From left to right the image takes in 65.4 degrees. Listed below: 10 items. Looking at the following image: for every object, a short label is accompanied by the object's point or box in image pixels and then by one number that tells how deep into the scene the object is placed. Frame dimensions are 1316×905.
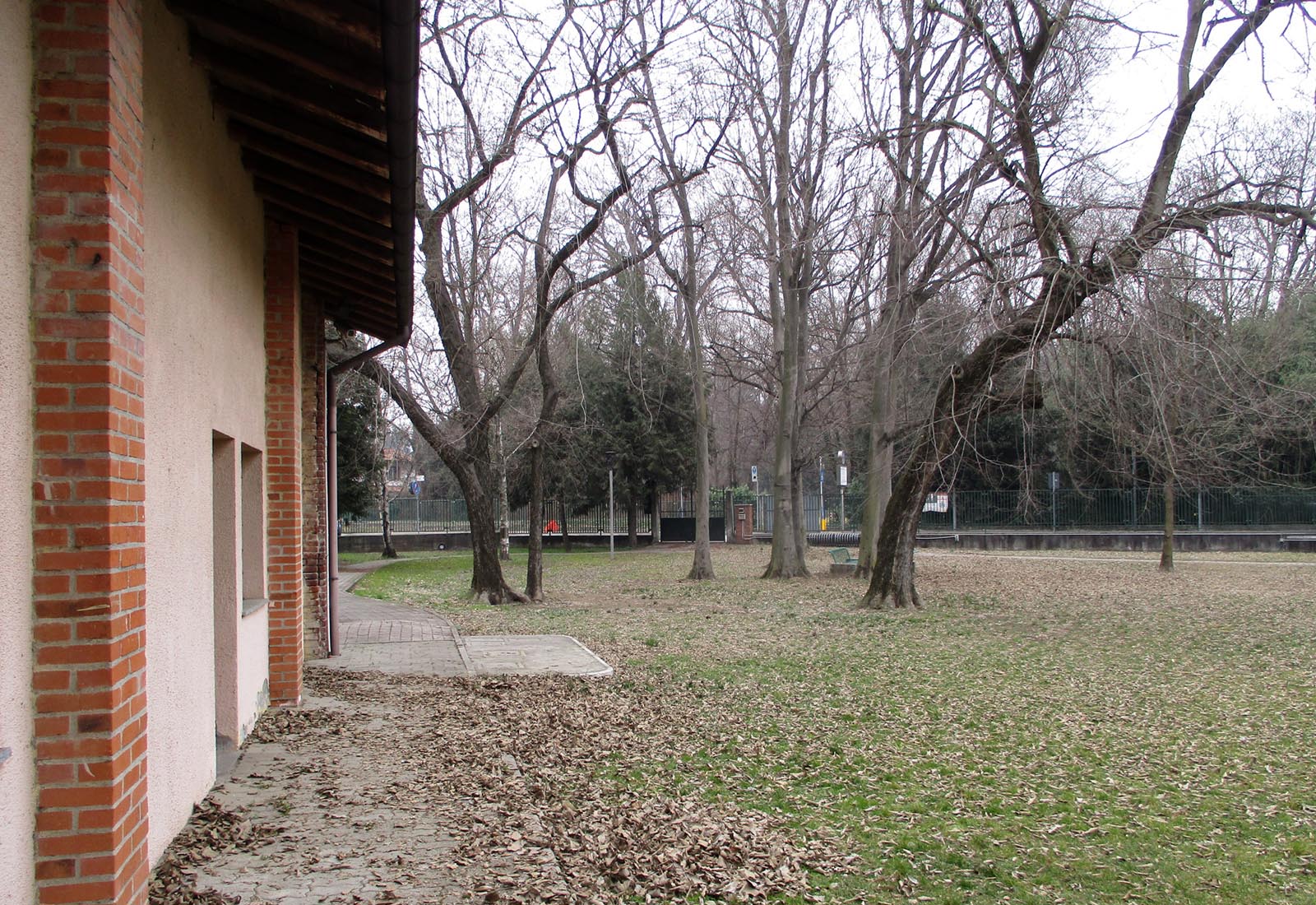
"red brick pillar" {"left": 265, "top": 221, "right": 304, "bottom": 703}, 7.49
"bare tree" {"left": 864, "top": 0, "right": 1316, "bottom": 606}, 11.69
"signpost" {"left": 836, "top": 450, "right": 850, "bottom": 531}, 30.34
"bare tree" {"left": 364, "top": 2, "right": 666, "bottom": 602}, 15.55
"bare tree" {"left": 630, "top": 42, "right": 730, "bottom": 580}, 20.77
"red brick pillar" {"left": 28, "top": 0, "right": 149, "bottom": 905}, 2.87
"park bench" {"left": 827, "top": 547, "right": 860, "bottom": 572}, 24.37
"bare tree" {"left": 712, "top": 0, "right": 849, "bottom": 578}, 19.66
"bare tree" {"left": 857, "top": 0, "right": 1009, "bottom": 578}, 15.07
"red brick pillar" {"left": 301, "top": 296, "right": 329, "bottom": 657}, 9.84
